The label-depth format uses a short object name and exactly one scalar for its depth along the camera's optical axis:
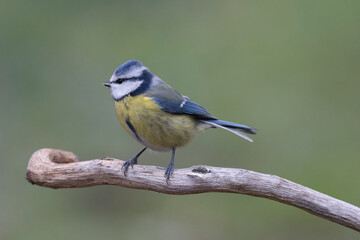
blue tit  4.45
